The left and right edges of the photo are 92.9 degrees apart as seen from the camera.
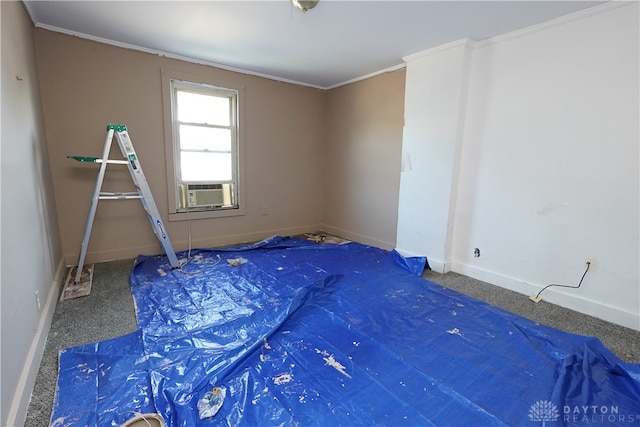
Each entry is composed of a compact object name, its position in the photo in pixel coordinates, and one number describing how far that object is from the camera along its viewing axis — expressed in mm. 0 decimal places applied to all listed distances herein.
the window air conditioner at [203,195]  3850
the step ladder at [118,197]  2760
